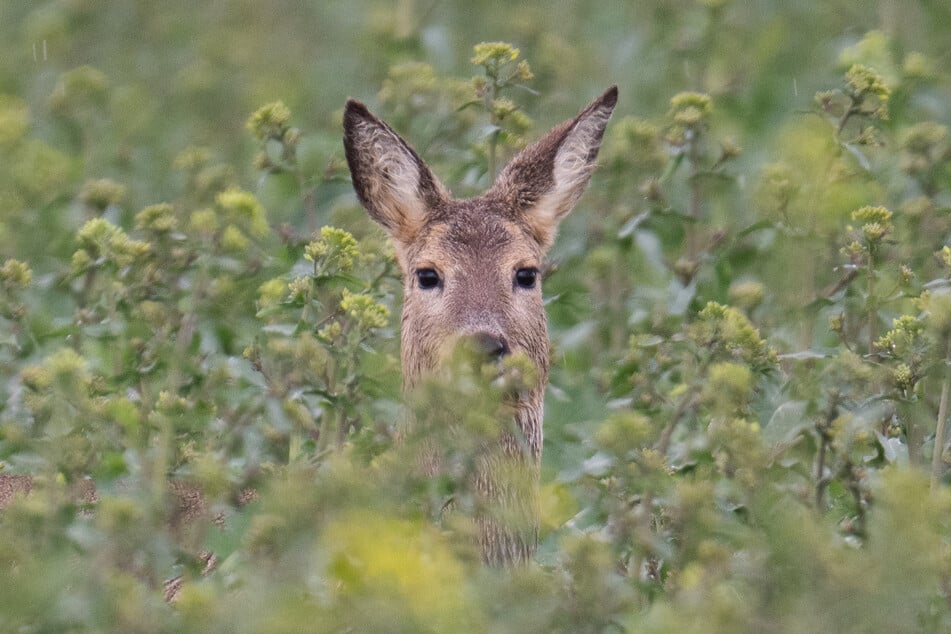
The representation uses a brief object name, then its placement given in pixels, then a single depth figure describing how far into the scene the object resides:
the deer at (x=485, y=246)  12.32
